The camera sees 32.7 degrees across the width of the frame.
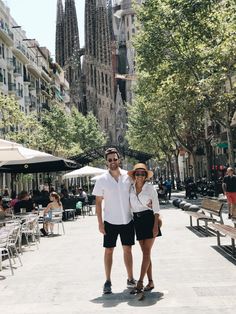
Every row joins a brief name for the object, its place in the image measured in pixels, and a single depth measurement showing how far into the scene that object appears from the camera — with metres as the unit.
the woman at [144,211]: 5.17
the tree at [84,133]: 61.76
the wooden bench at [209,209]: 9.56
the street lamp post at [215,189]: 23.92
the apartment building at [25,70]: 38.25
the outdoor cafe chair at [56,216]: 11.55
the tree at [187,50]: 17.79
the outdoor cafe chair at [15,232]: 7.06
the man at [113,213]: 5.21
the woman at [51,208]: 11.61
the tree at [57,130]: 44.50
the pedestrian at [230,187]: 12.41
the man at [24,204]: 11.67
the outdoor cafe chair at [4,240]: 6.67
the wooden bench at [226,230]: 6.79
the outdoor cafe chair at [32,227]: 9.32
